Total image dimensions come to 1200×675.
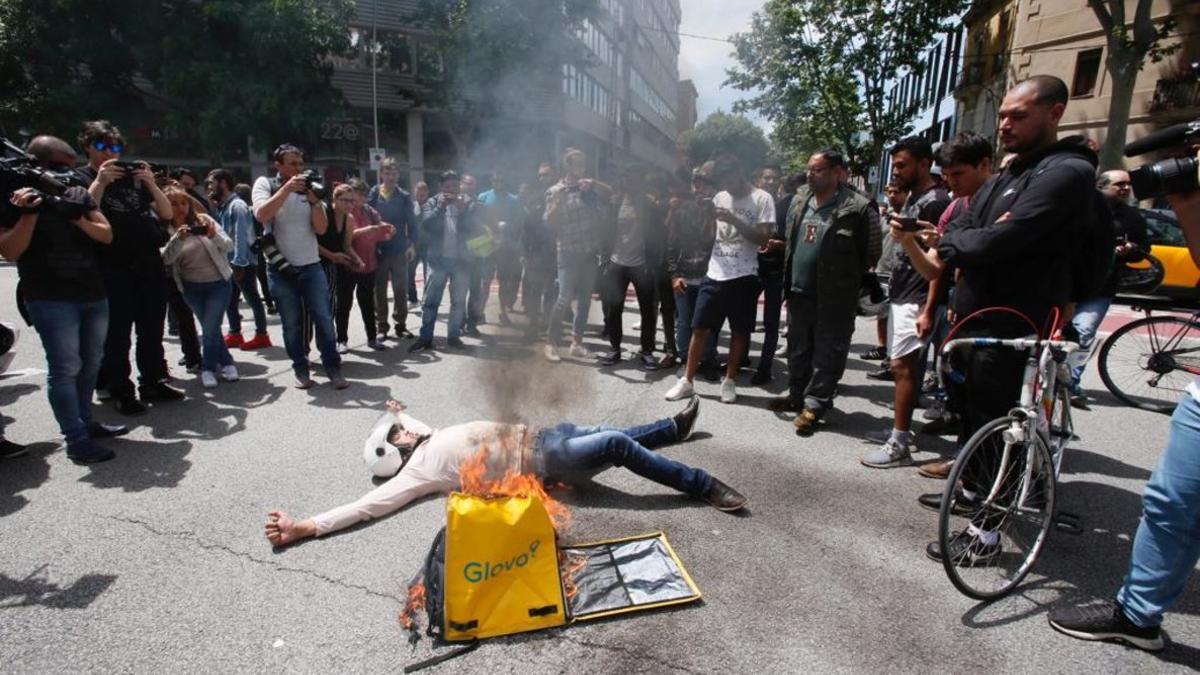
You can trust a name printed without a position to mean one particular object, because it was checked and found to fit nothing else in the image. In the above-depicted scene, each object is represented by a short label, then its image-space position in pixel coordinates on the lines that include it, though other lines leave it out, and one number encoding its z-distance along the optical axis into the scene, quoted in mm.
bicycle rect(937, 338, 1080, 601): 2529
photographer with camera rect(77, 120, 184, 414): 4016
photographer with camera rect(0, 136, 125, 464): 3402
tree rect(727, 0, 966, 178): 18656
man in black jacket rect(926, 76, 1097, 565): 2532
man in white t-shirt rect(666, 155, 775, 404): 4855
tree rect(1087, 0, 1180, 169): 13664
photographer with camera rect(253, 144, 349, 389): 4789
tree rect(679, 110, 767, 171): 59469
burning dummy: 2973
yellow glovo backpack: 2209
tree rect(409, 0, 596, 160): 5113
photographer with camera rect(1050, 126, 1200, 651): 1942
